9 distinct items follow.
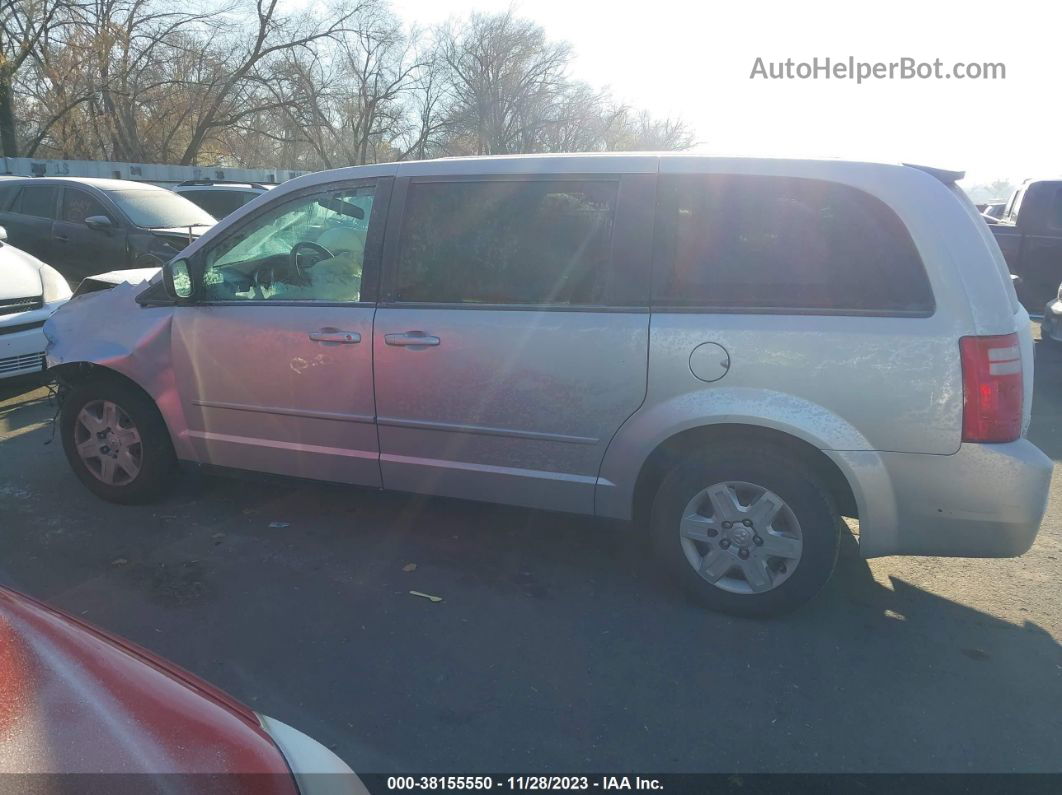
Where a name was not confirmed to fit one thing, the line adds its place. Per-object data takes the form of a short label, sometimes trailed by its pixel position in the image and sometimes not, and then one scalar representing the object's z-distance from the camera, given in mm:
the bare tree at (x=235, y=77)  31203
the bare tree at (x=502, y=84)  37844
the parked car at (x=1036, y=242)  9539
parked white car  6172
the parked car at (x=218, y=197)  13000
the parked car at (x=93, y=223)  9133
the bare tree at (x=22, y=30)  25427
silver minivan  2924
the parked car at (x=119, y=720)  1340
